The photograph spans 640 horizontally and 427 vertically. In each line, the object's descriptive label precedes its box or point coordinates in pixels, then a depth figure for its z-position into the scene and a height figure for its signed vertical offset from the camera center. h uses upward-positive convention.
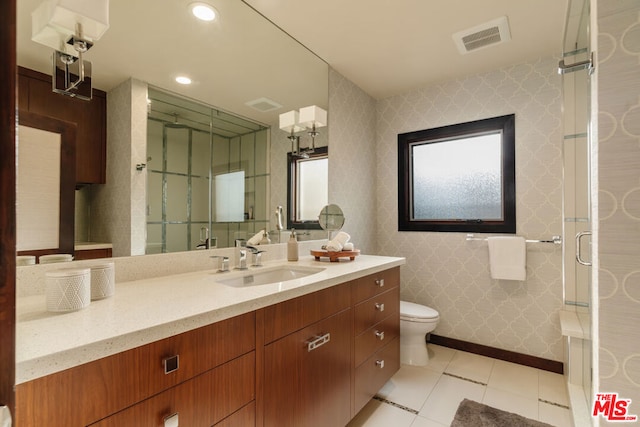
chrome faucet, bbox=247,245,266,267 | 1.71 -0.23
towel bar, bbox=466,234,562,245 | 2.22 -0.19
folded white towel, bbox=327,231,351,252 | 2.02 -0.19
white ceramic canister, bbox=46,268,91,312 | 0.85 -0.21
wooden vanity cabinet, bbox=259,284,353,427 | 1.11 -0.61
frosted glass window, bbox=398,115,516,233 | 2.48 +0.34
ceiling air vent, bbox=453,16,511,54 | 1.95 +1.23
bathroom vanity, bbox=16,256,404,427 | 0.65 -0.39
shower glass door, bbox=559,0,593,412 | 1.54 +0.20
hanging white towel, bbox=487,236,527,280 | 2.31 -0.33
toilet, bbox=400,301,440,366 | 2.32 -0.91
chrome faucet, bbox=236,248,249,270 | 1.64 -0.24
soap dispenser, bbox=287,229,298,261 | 1.98 -0.22
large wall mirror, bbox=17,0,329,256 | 1.23 +0.82
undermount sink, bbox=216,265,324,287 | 1.50 -0.33
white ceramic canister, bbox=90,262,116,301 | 0.99 -0.22
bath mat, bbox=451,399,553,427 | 1.67 -1.16
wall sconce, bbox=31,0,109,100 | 0.98 +0.63
